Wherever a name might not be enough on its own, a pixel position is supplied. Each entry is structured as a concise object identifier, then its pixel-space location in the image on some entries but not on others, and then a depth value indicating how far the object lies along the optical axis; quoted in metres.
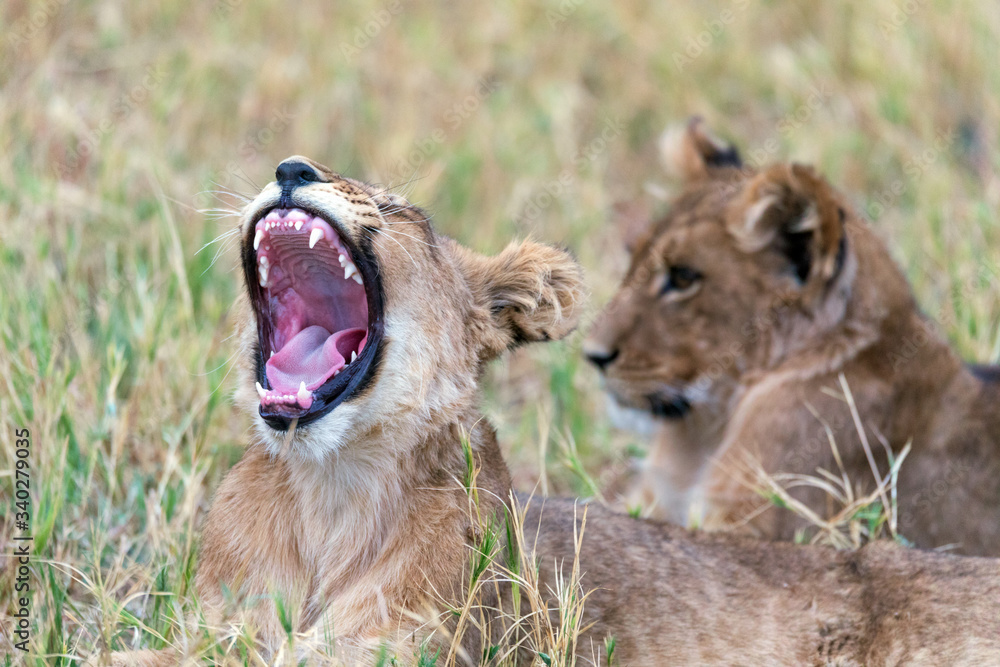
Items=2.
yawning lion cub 6.73
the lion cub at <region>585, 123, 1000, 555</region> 9.77
